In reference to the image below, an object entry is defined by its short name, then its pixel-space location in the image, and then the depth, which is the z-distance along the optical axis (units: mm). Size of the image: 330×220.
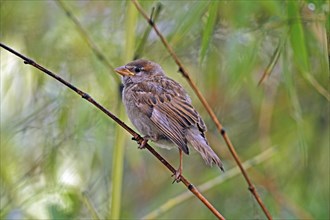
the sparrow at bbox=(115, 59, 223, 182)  4738
